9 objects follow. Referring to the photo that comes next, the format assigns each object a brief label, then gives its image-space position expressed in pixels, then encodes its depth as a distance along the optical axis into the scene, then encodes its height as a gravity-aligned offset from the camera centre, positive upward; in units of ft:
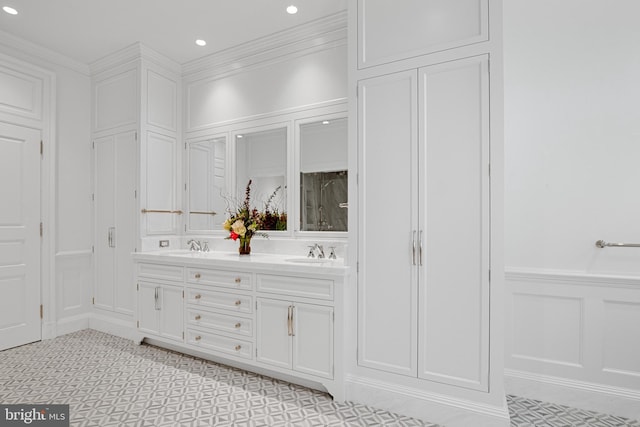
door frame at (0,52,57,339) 11.24 +0.66
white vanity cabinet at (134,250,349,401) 7.50 -2.47
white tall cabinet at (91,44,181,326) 11.32 +1.68
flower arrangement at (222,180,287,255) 10.03 -0.27
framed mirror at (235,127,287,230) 10.45 +1.34
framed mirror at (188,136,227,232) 11.66 +1.03
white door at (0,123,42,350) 10.41 -0.71
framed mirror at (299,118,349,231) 9.47 +1.07
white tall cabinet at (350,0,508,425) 6.35 +0.16
